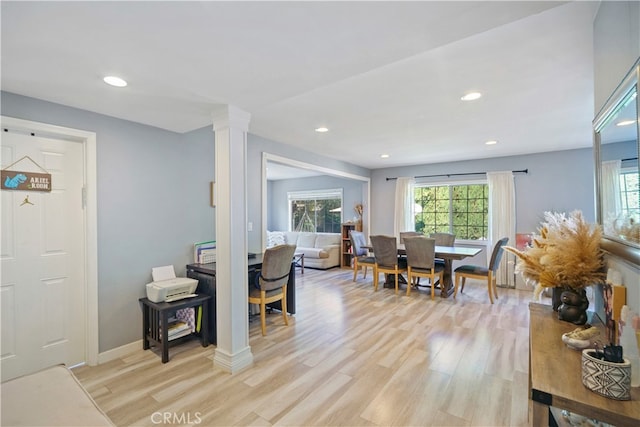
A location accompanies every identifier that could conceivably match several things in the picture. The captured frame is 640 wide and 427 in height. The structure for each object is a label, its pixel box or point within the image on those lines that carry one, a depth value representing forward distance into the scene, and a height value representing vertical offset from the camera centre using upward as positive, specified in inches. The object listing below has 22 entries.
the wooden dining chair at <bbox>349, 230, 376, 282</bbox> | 211.6 -31.2
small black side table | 102.2 -38.1
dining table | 174.2 -26.4
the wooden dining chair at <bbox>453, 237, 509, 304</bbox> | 169.0 -35.3
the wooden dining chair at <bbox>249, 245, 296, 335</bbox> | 123.3 -26.7
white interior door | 87.3 -13.7
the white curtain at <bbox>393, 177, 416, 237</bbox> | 254.7 +7.4
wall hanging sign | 86.4 +12.6
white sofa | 266.8 -28.6
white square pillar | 96.3 -6.4
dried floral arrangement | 53.7 -8.5
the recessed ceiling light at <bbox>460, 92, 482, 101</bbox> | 101.2 +41.9
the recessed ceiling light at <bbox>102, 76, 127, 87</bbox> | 76.0 +36.9
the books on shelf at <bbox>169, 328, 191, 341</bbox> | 109.3 -44.7
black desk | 117.5 -25.5
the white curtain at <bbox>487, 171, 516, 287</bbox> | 210.7 -1.6
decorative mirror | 40.4 +6.8
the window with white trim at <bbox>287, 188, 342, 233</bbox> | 301.9 +5.9
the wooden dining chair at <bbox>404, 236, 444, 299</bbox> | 173.2 -27.9
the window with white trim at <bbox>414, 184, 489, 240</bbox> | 229.3 +3.0
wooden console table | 31.4 -21.5
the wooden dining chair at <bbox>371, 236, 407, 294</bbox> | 187.9 -27.0
